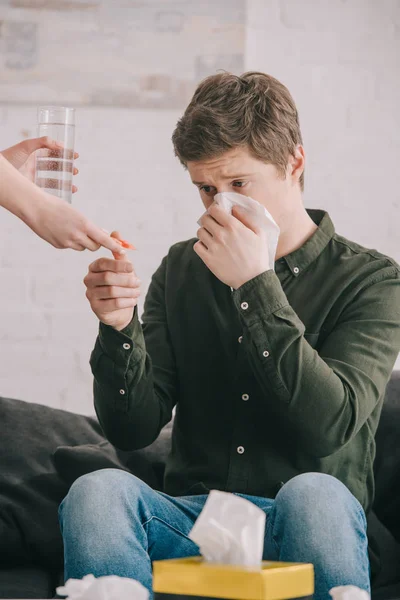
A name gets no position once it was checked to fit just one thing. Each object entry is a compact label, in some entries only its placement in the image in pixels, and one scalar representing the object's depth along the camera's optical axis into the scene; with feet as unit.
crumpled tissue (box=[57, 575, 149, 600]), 5.41
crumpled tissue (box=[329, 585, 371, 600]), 5.45
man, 6.56
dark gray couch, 8.03
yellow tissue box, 5.20
